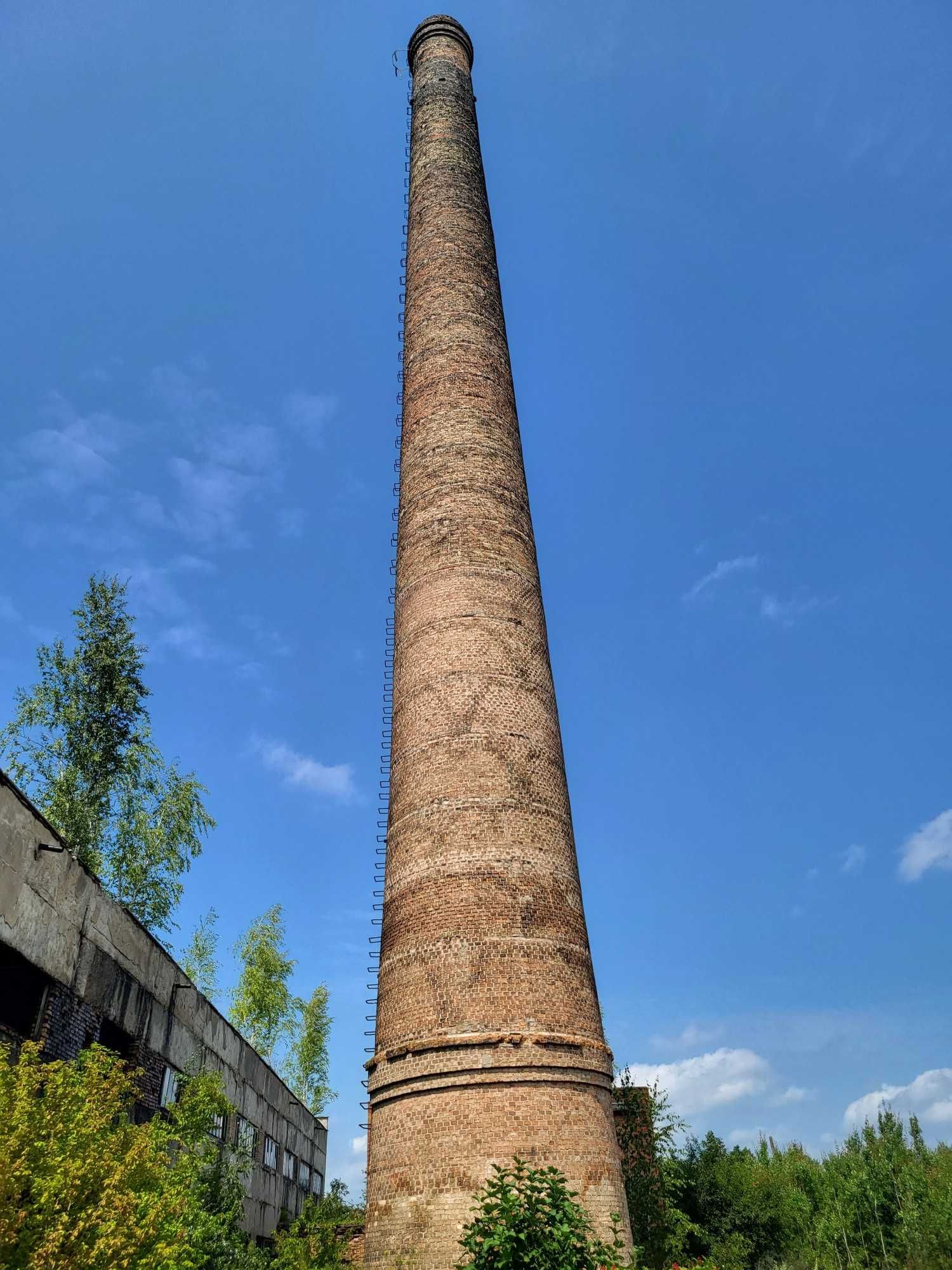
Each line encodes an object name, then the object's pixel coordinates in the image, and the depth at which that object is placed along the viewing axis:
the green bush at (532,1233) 7.05
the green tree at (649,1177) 14.34
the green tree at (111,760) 19.59
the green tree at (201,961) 26.36
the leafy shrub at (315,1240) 10.78
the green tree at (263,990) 28.02
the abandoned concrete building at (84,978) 9.45
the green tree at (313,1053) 31.03
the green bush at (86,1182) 5.09
